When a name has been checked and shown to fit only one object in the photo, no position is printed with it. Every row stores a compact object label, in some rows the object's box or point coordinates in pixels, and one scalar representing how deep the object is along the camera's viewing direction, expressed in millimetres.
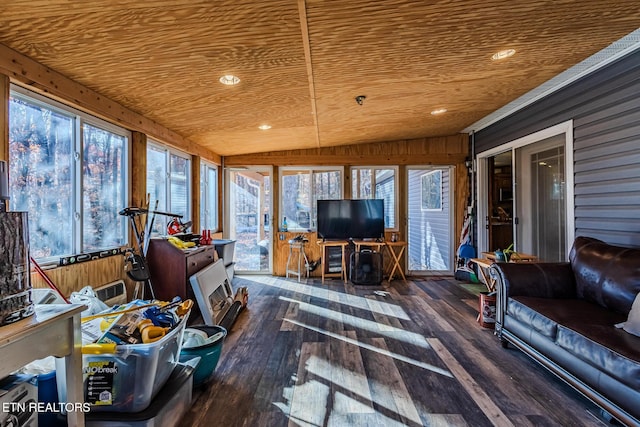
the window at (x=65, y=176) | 2020
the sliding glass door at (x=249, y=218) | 5684
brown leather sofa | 1646
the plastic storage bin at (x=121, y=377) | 1514
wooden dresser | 3045
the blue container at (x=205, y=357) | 2047
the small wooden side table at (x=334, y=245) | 5074
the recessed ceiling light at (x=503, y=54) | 2439
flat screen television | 5172
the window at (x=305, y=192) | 5637
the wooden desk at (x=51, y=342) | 1020
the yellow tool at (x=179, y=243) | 3145
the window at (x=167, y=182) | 3525
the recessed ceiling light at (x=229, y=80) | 2393
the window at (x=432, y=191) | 5832
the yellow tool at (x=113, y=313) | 1755
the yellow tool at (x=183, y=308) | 1947
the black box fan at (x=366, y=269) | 5055
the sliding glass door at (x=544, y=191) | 3320
